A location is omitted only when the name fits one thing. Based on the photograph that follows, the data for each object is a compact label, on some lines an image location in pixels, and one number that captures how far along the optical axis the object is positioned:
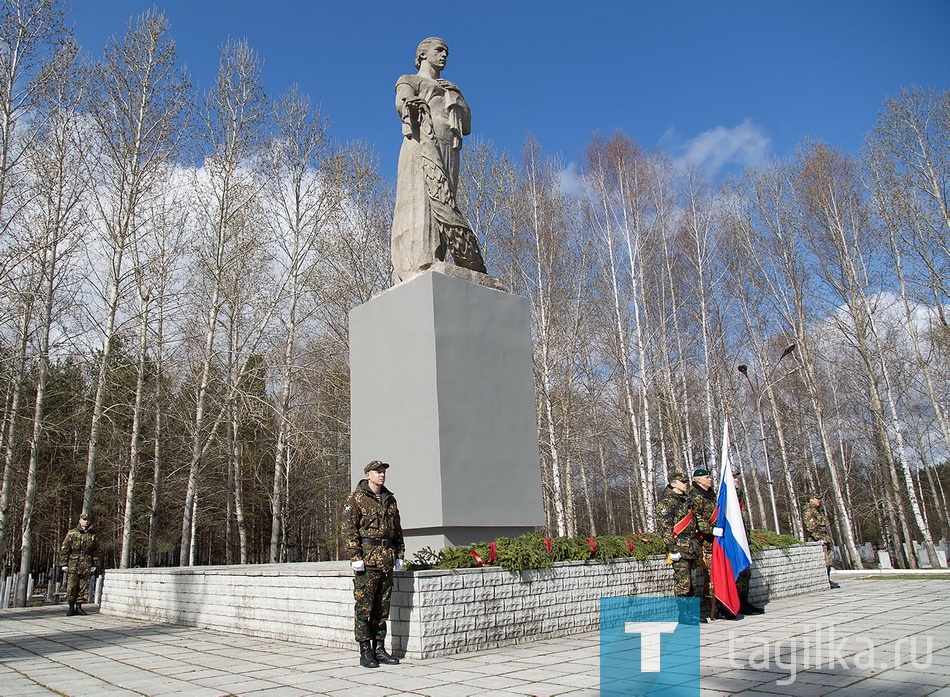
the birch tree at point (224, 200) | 18.88
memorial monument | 6.73
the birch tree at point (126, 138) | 17.11
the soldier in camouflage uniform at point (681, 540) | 7.45
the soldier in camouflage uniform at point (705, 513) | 7.63
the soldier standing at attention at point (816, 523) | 12.70
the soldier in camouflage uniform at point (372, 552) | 5.18
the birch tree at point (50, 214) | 15.23
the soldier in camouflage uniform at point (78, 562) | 11.75
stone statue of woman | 7.69
